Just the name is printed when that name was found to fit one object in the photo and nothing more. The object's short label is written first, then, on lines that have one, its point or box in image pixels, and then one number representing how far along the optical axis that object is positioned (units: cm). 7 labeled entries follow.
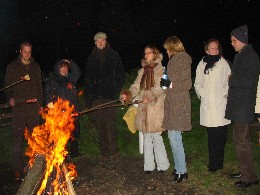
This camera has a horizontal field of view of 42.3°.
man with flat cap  731
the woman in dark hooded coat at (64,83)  714
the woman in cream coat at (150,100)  620
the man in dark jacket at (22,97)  654
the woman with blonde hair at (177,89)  583
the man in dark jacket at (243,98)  552
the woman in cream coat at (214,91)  607
